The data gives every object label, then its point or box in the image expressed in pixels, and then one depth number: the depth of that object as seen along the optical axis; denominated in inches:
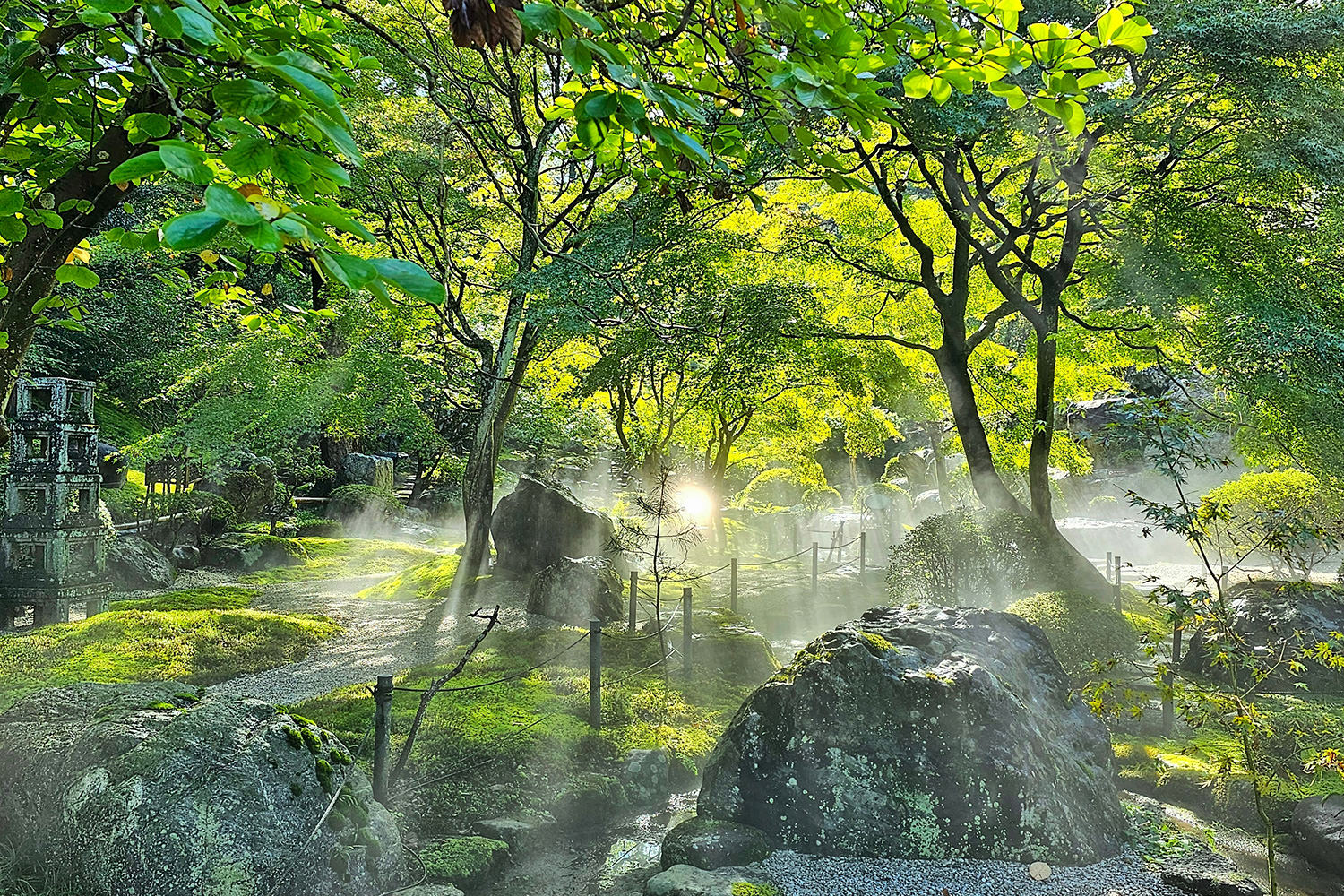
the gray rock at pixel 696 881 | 191.5
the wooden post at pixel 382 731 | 204.4
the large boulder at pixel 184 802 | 150.1
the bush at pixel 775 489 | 1039.6
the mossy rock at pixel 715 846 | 208.5
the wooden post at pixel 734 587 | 520.3
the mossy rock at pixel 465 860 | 196.4
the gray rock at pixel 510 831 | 221.3
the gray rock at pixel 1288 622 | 352.8
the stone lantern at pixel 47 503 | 421.1
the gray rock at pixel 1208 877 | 200.4
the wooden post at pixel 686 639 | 362.6
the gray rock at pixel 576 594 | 472.4
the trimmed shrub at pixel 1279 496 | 531.5
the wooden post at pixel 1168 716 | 317.7
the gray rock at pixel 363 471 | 1099.9
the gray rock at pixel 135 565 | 555.8
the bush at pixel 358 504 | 995.9
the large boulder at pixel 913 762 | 214.4
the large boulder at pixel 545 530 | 578.2
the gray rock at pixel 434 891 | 177.3
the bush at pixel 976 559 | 457.1
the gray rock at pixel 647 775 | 259.1
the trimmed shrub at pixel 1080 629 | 360.5
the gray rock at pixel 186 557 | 656.4
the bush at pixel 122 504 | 716.7
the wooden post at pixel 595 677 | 289.9
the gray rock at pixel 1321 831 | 215.5
